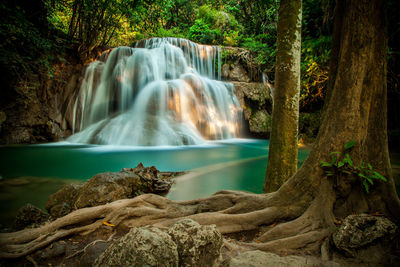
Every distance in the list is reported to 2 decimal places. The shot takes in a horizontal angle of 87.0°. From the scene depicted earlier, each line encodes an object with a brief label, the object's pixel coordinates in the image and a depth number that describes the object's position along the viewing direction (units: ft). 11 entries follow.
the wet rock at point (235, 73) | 57.77
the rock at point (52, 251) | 6.66
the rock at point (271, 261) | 6.14
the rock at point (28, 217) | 9.21
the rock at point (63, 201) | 10.33
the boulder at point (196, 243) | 5.28
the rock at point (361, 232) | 6.29
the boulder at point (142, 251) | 4.61
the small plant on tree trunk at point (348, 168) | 7.68
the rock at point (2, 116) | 31.19
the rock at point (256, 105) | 50.29
